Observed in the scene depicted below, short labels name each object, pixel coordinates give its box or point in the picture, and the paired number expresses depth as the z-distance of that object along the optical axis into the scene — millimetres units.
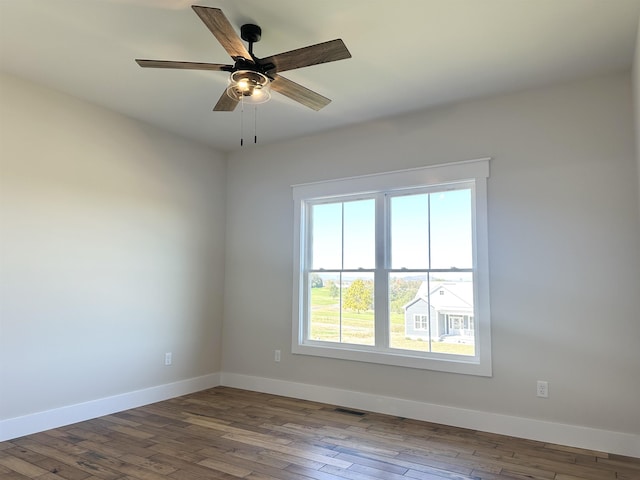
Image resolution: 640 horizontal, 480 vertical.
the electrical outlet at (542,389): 3289
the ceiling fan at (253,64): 2184
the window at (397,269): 3695
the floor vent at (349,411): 3893
